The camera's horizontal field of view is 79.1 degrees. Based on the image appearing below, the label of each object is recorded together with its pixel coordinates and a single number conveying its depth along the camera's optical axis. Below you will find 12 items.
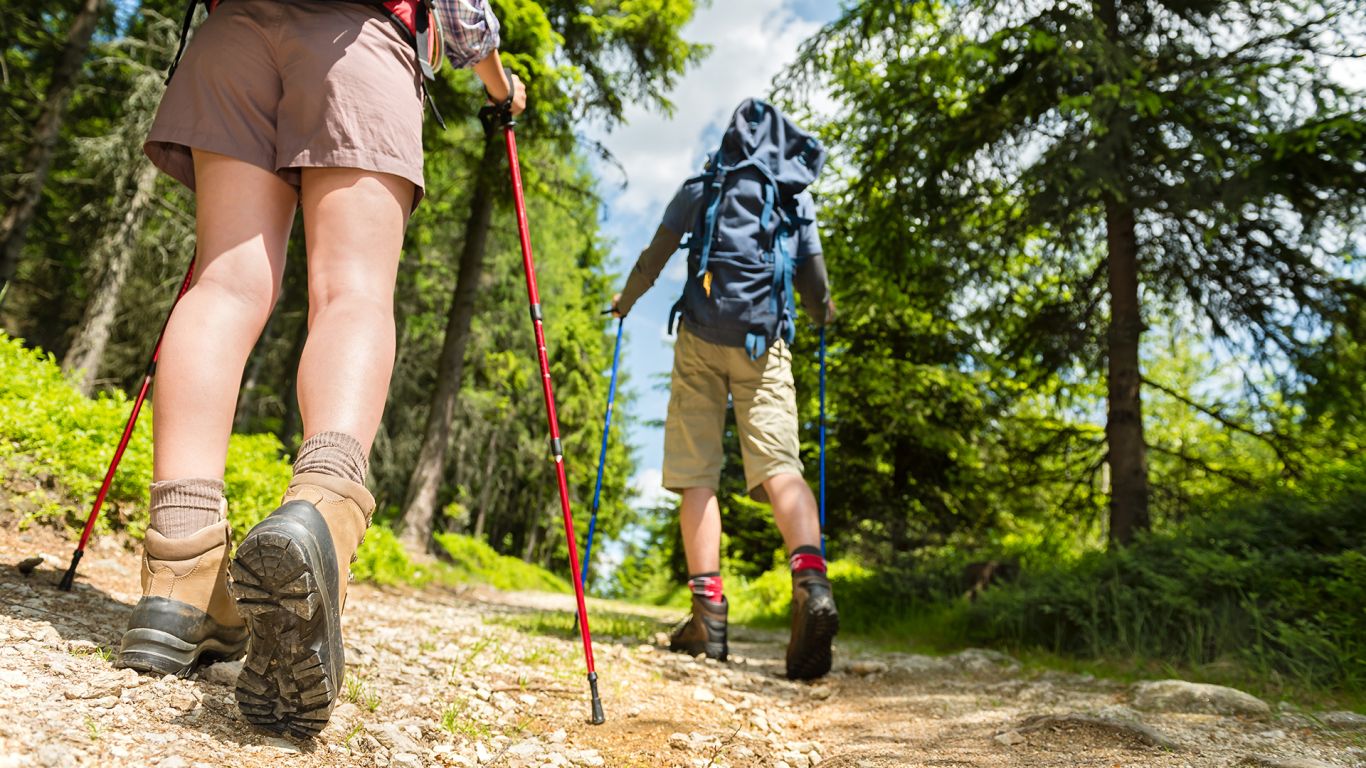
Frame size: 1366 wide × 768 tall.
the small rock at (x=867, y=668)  4.02
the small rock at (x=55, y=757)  1.13
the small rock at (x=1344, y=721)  2.27
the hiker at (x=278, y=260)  1.62
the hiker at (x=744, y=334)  3.80
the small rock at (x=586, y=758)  1.96
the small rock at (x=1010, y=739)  2.26
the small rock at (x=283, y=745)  1.47
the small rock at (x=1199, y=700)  2.56
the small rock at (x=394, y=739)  1.73
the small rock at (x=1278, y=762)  1.78
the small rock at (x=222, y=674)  1.71
